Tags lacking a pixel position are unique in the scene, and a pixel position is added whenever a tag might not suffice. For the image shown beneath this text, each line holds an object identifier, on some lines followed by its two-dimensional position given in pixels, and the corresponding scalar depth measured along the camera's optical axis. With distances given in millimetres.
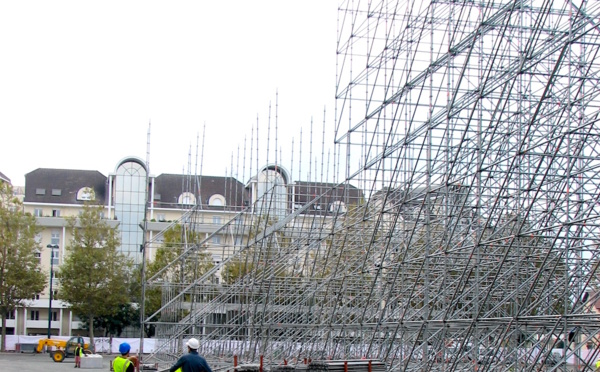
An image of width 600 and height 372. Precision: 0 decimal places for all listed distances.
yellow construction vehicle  47409
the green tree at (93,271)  59781
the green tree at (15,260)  59000
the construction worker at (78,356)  41062
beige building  74625
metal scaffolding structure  19531
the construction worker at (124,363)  12242
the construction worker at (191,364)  11156
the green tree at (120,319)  65250
